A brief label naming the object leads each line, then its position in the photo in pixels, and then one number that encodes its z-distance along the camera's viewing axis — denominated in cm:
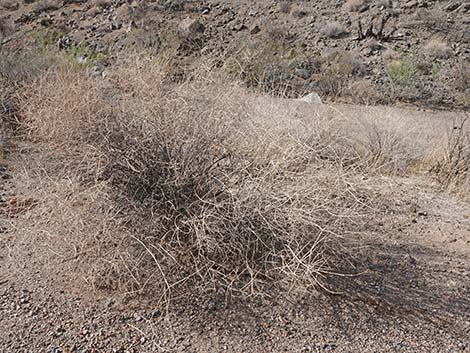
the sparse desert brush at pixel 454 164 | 605
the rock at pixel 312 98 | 973
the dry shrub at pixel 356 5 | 1969
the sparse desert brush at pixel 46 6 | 2353
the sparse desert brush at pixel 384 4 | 1931
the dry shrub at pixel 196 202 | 336
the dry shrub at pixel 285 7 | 2064
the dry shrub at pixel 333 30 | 1839
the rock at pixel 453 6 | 1855
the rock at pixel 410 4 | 1914
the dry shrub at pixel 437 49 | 1616
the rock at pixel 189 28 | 1852
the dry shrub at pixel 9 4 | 2405
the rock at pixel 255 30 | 1948
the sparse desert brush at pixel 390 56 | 1630
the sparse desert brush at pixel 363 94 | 1310
